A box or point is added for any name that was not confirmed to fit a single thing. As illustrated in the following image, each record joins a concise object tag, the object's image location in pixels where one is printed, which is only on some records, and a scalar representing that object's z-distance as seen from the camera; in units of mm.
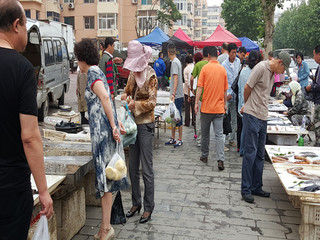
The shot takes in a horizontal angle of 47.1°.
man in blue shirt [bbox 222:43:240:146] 7434
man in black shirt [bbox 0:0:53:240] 2018
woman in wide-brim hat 4168
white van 9797
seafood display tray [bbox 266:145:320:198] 3845
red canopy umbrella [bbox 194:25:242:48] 14930
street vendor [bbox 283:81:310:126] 8406
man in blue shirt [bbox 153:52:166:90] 12109
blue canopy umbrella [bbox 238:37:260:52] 17394
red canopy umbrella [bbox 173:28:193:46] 16892
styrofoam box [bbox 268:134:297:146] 6992
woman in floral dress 3518
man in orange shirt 6305
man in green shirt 7961
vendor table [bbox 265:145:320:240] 3729
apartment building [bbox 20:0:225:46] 45094
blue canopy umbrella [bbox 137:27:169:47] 17000
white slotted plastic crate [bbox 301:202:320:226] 3719
